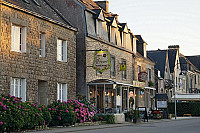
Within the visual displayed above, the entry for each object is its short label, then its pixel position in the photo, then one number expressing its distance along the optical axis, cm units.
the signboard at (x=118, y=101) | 3185
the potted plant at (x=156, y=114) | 3812
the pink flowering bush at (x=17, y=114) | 1724
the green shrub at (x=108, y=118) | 2758
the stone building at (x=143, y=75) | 4122
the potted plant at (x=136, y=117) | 3017
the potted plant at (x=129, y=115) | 3111
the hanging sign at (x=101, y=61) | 2791
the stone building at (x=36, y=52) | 2059
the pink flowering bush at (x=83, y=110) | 2427
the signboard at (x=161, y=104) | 4062
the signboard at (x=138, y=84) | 3677
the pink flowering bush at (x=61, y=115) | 2217
